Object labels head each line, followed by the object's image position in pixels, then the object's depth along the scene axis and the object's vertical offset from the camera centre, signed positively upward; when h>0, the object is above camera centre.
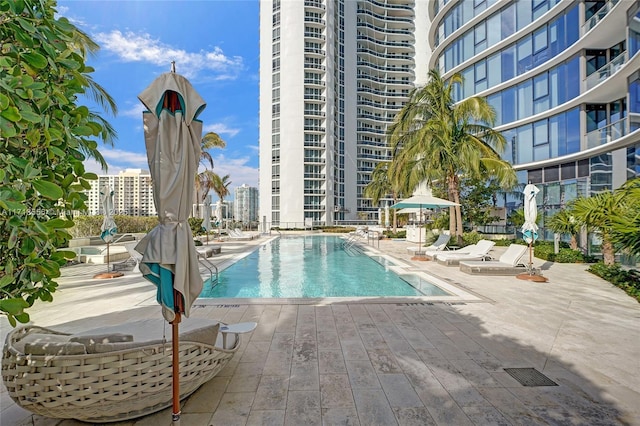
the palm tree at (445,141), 13.97 +3.43
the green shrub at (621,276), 6.99 -1.63
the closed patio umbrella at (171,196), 2.35 +0.15
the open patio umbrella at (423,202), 13.48 +0.56
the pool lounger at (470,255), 10.64 -1.43
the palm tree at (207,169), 24.73 +4.09
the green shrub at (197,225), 20.84 -0.65
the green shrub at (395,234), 25.99 -1.62
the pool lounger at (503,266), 9.17 -1.53
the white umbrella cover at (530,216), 8.80 -0.04
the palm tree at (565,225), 11.38 -0.39
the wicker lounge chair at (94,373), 2.24 -1.20
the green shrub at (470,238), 15.65 -1.21
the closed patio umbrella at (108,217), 9.54 -0.03
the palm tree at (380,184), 30.22 +3.13
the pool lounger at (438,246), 13.19 -1.35
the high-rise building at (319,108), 43.22 +16.21
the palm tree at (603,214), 9.10 +0.01
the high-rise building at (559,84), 13.54 +7.13
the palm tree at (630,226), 6.59 -0.26
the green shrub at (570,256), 11.62 -1.59
